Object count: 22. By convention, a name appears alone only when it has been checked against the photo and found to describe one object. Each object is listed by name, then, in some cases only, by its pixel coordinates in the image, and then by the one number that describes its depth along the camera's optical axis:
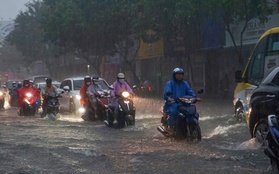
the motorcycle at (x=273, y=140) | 6.43
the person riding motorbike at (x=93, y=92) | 16.82
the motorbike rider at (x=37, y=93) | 20.27
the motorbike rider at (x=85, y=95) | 17.27
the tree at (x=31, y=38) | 57.50
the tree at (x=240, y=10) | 23.72
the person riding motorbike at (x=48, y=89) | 18.09
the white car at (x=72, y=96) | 20.38
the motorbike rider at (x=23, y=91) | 19.97
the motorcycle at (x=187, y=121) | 10.41
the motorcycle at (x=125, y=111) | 14.17
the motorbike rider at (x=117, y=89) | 14.70
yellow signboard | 40.17
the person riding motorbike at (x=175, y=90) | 11.04
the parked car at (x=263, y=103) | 8.74
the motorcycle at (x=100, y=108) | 16.69
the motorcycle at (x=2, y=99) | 27.51
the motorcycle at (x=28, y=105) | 19.92
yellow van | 12.22
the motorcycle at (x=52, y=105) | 18.03
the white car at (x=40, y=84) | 27.68
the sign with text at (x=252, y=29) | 26.92
